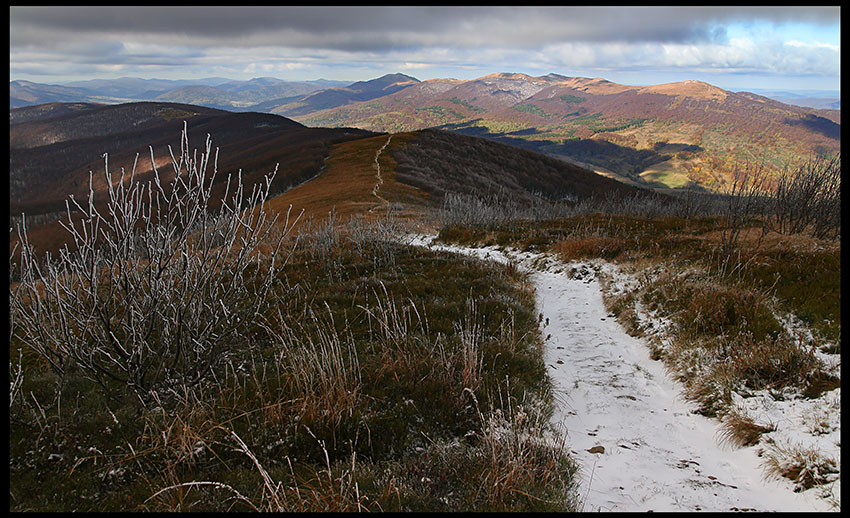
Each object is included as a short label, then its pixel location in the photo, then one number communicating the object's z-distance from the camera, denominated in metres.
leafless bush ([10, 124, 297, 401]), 3.89
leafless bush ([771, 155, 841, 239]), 10.38
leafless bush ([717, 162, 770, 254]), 9.47
